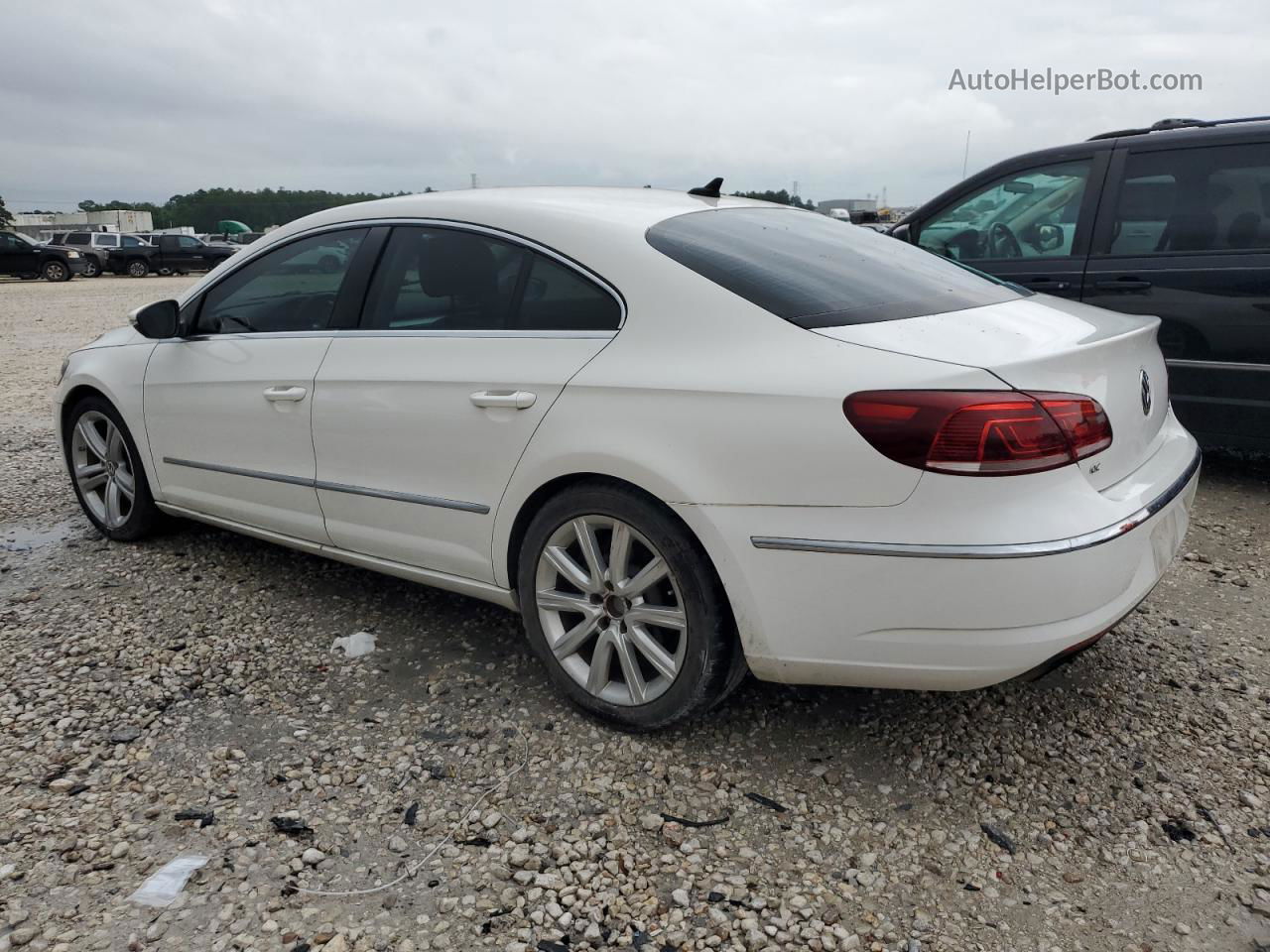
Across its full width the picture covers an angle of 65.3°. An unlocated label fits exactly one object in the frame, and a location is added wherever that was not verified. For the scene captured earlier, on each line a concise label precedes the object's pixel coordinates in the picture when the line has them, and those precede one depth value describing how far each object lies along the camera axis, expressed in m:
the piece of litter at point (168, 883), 2.27
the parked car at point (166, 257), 32.62
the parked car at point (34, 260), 28.62
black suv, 4.80
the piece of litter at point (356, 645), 3.50
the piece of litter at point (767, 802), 2.58
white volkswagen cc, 2.31
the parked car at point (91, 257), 30.81
